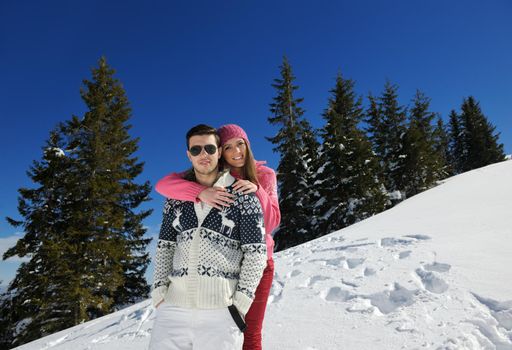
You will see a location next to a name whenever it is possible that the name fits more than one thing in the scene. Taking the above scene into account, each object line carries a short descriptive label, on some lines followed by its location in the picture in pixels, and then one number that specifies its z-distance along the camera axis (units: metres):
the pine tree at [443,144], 27.90
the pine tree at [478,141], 35.06
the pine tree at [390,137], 22.95
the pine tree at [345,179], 17.47
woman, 2.09
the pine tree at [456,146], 38.56
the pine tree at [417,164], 22.14
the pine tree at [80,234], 11.82
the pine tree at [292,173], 20.00
